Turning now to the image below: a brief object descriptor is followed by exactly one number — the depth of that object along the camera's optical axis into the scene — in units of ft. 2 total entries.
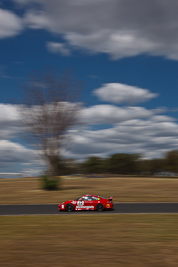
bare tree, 122.93
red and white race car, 58.59
